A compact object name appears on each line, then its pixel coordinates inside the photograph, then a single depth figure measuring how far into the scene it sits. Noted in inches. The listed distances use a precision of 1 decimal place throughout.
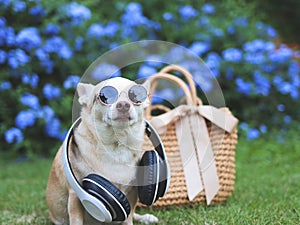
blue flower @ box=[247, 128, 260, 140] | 167.8
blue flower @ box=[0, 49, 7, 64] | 159.5
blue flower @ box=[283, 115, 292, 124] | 184.4
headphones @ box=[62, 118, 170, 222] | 68.0
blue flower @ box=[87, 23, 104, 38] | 168.6
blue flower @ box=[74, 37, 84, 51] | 170.7
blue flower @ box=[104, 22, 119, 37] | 171.6
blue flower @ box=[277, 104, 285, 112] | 184.5
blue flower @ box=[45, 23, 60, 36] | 165.5
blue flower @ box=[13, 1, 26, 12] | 161.2
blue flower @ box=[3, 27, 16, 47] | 160.1
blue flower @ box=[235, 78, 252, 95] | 177.0
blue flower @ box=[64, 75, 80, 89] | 158.4
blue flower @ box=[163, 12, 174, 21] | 185.5
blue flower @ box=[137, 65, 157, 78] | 150.4
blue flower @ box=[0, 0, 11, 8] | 161.6
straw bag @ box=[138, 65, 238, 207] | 91.6
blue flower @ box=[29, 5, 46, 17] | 167.5
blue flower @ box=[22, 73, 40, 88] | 161.5
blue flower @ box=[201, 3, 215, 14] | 195.2
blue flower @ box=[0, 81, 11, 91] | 159.2
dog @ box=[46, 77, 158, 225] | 69.4
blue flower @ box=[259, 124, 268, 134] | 175.3
